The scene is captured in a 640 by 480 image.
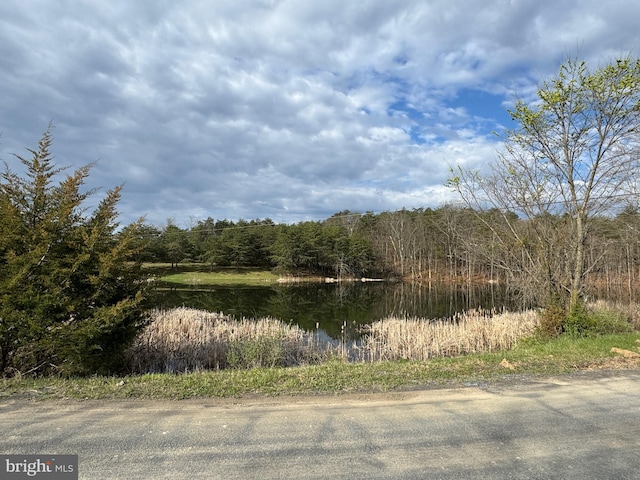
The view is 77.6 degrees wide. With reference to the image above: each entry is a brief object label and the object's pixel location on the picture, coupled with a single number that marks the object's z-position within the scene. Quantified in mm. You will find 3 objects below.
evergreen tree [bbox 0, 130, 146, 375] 6242
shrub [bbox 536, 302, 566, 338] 11148
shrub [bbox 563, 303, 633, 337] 10930
